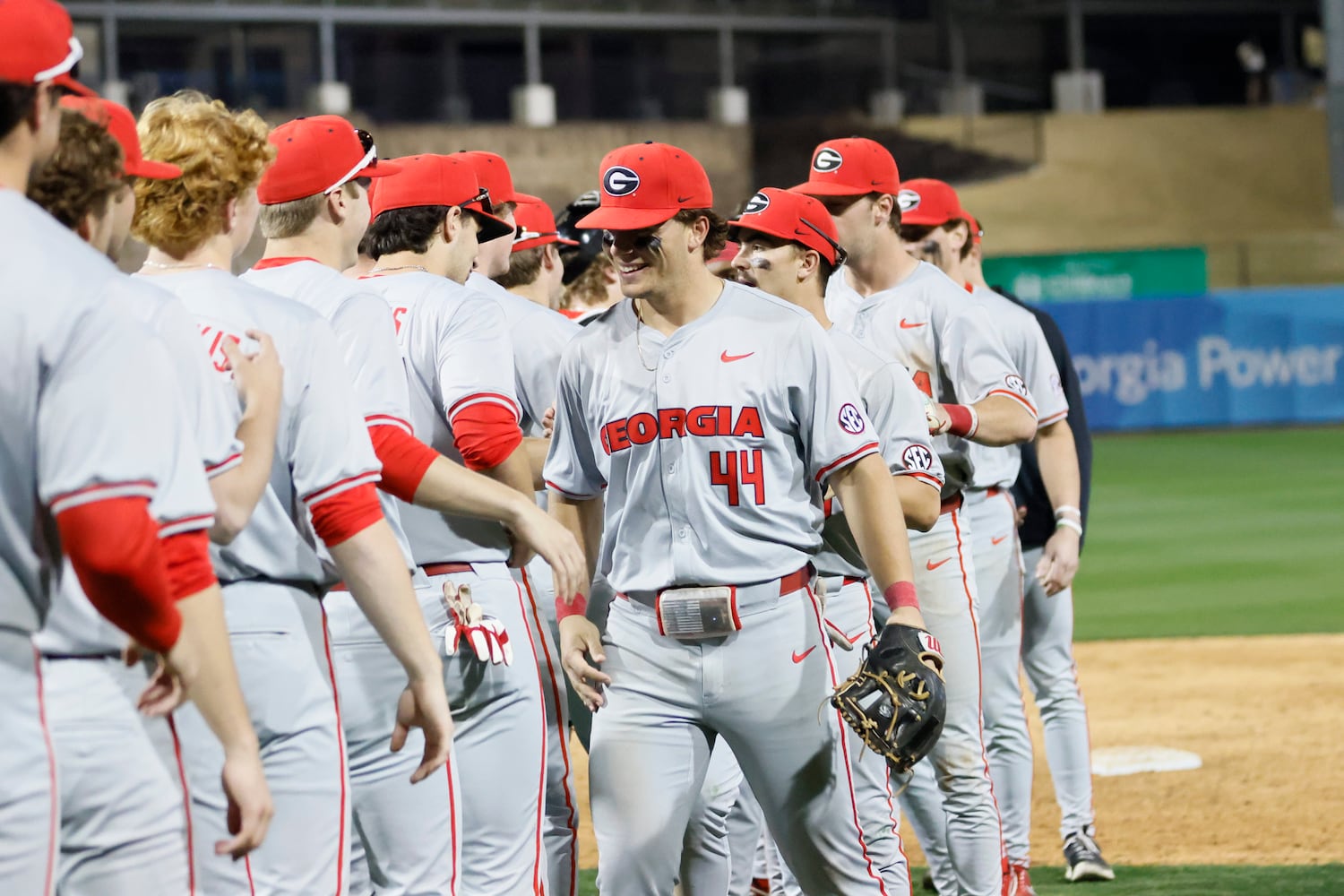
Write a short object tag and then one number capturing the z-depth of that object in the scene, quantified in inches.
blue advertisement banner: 1573.6
